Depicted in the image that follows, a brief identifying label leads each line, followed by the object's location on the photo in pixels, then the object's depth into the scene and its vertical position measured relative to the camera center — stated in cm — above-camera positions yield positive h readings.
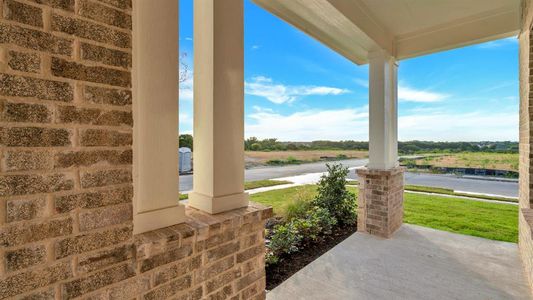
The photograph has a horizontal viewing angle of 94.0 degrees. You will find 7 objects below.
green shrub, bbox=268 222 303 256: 315 -123
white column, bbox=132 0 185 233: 126 +17
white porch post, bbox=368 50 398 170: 397 +59
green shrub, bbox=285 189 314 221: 441 -109
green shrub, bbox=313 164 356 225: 468 -96
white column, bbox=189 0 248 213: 161 +28
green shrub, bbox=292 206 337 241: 373 -121
